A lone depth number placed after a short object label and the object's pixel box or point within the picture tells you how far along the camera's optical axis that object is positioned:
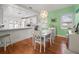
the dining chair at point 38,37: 2.26
